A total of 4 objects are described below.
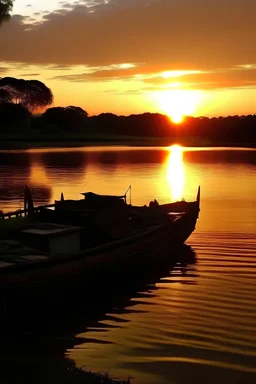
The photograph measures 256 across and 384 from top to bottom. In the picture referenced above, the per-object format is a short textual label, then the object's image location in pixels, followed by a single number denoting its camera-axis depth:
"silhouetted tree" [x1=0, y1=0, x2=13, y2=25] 30.03
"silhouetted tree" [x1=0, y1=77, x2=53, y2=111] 98.75
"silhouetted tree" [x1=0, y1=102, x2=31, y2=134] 102.12
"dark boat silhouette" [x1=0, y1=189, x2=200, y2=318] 14.03
